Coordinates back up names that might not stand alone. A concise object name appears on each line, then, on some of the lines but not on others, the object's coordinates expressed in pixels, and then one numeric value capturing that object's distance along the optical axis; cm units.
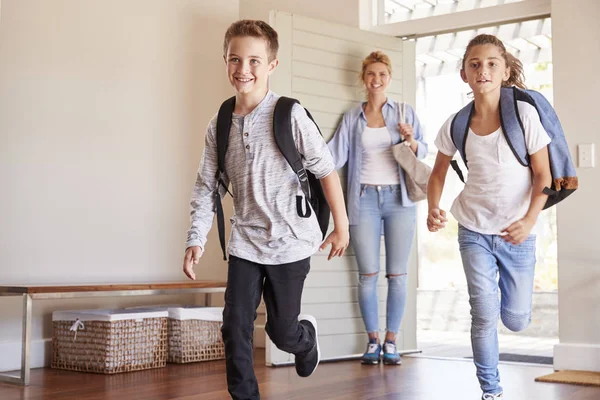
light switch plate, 382
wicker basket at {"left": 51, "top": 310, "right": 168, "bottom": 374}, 367
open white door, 407
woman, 407
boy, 225
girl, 249
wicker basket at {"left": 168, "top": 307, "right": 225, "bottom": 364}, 408
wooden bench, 332
